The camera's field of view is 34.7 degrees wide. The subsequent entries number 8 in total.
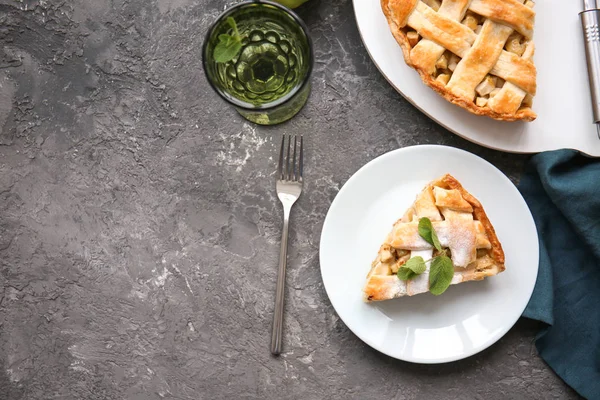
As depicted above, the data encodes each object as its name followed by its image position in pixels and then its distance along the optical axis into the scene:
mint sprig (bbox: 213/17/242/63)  0.84
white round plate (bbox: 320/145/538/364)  0.88
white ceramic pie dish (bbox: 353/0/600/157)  0.89
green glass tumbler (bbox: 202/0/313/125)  0.85
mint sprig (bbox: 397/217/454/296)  0.85
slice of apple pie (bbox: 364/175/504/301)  0.85
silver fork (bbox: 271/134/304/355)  0.90
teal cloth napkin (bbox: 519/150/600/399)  0.88
